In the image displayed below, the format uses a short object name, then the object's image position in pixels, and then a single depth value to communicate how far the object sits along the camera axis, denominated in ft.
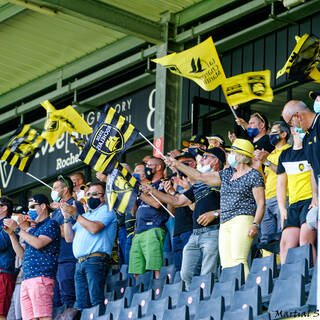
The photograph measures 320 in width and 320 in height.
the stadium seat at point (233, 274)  50.14
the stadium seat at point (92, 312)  59.88
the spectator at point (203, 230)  55.67
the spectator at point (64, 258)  66.85
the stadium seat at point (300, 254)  45.60
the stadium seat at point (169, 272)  61.50
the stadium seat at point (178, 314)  49.26
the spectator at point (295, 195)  48.48
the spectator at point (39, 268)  62.13
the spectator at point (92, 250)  62.59
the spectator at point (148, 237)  63.46
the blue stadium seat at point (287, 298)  42.01
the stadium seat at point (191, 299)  51.17
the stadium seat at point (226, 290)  48.89
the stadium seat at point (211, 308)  46.70
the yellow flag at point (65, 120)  82.94
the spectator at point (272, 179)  57.41
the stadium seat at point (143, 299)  58.13
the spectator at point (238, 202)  52.21
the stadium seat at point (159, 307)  54.03
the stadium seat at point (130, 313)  56.39
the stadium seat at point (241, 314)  42.50
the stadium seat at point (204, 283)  52.41
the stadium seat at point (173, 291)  56.13
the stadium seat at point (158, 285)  60.49
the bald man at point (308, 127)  46.19
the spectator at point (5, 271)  70.56
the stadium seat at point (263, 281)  46.93
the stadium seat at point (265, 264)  48.83
